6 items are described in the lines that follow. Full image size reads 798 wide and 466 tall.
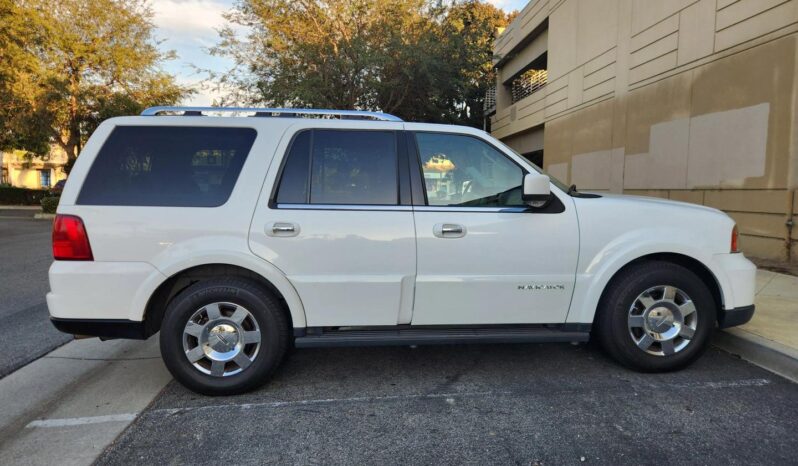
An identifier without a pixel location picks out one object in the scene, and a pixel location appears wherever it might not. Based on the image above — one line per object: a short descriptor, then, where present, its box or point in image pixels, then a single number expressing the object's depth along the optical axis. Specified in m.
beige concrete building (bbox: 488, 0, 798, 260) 7.88
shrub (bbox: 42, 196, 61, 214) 19.88
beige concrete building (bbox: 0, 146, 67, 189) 47.06
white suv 3.37
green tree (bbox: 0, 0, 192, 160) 18.19
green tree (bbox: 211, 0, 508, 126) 15.66
